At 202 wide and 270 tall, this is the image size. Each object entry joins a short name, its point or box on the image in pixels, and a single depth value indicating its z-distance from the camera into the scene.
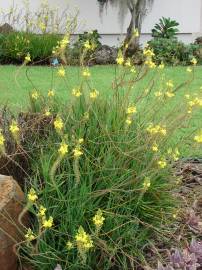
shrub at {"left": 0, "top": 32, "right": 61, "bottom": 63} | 6.96
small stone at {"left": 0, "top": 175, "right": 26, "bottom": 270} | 1.84
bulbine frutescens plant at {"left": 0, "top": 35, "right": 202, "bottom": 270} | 1.88
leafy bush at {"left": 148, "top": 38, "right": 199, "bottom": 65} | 7.34
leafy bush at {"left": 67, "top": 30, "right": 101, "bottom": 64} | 6.74
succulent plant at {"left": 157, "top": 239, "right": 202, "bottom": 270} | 1.83
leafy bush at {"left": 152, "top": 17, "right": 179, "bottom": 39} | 8.41
